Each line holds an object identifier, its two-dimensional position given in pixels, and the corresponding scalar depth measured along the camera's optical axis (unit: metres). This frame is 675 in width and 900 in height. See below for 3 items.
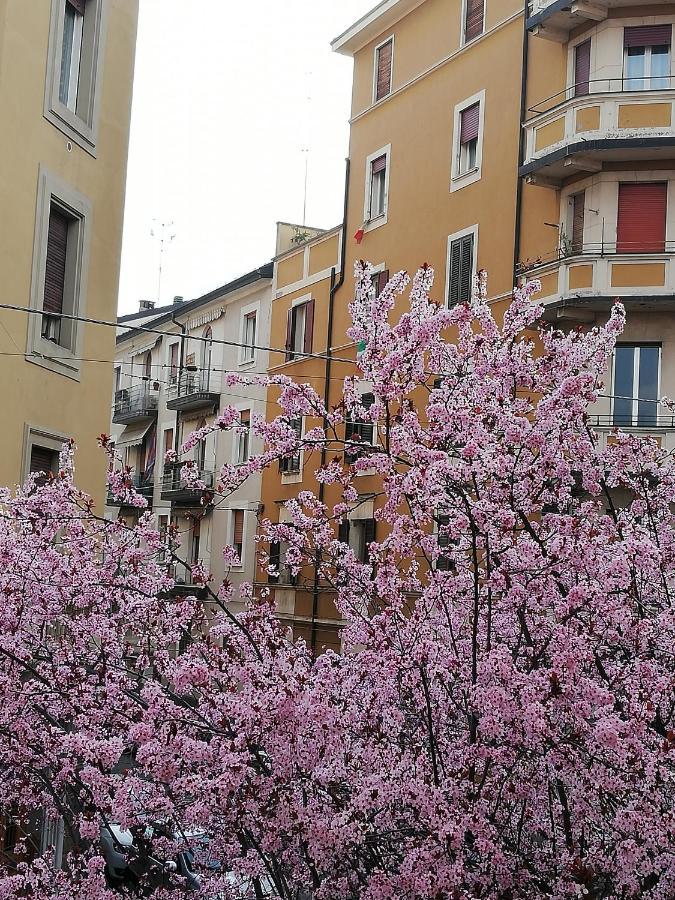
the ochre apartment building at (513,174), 20.98
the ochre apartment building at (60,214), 13.29
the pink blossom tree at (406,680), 6.08
